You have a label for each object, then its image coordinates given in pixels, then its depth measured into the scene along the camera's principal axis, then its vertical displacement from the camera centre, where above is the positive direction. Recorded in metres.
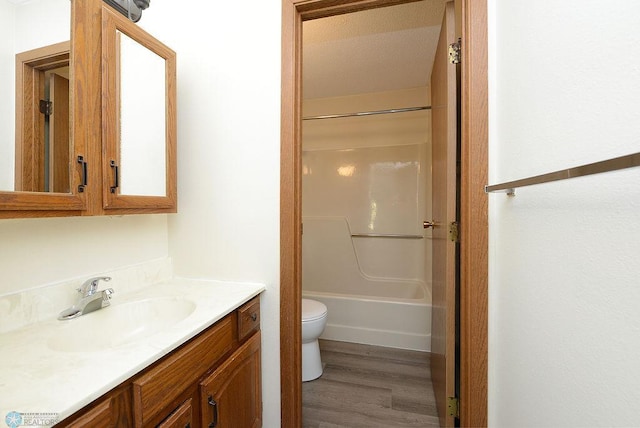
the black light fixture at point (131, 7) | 1.02 +0.81
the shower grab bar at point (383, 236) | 2.73 -0.22
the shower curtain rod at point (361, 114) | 2.17 +0.87
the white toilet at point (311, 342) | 1.81 -0.87
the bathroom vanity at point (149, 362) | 0.55 -0.37
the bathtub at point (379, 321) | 2.21 -0.90
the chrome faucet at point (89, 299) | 0.93 -0.29
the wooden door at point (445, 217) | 1.21 -0.02
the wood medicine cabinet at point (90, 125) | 0.77 +0.30
